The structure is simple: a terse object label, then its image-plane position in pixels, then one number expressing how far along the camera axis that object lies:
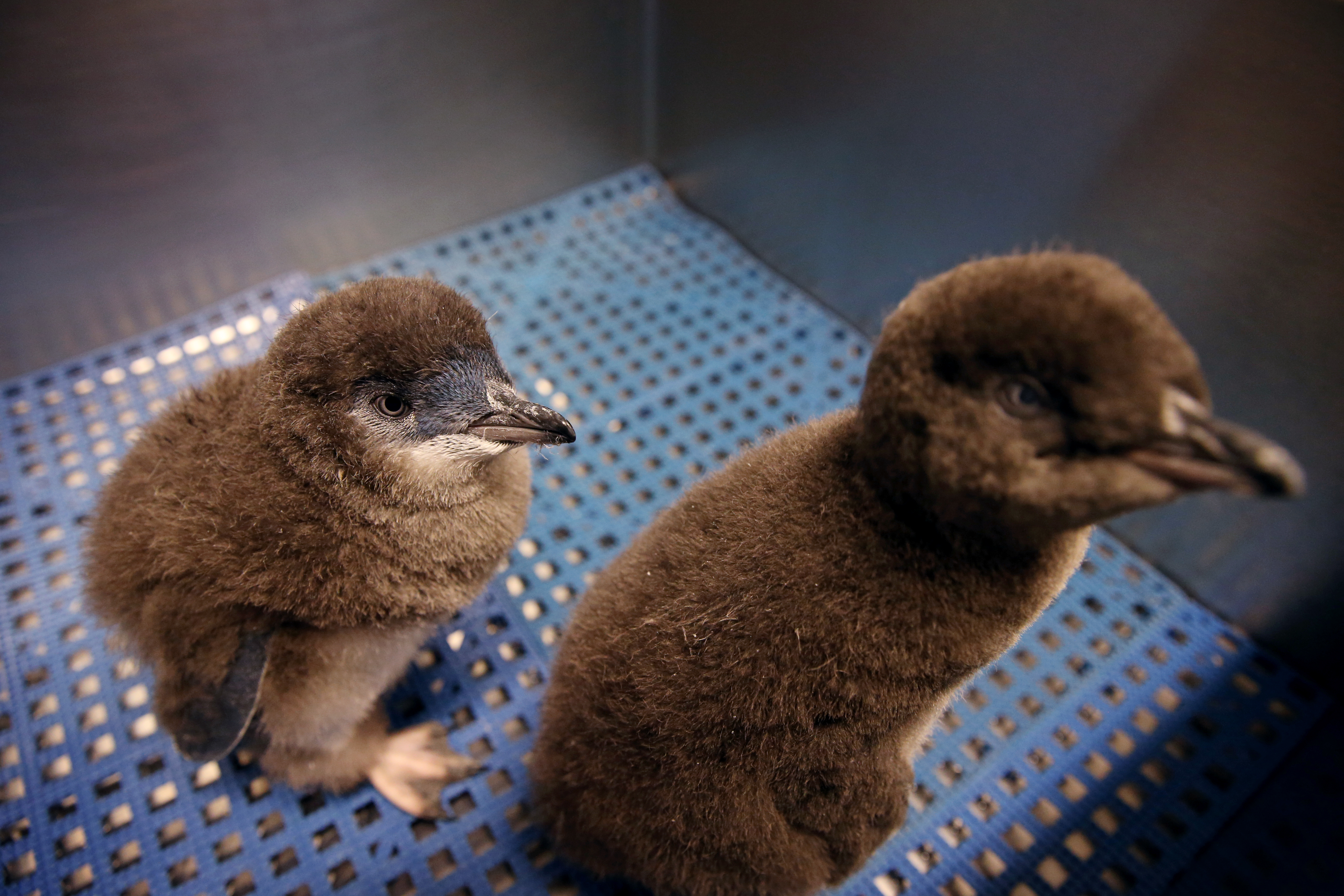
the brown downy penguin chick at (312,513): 0.26
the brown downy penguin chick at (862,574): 0.19
